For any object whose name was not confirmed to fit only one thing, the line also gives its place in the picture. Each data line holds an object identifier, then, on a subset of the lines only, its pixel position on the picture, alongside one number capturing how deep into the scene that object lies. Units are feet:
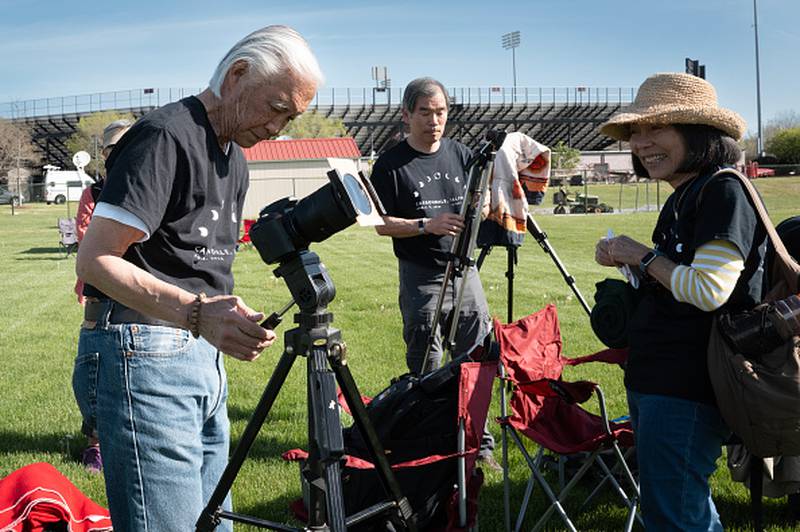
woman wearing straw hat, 8.16
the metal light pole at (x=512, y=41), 318.00
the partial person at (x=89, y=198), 17.63
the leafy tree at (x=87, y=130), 253.24
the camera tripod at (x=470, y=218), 14.42
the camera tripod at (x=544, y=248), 18.03
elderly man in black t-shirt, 6.72
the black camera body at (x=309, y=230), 6.69
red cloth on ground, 11.32
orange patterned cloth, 17.10
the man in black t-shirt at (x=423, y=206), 15.56
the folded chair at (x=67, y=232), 62.59
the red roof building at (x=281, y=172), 142.00
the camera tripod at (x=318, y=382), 6.85
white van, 188.96
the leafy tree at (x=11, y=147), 231.50
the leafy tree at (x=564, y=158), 213.46
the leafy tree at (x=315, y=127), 264.31
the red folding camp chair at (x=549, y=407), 11.30
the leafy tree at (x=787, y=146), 193.67
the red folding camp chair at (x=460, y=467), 10.82
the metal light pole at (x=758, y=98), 195.21
